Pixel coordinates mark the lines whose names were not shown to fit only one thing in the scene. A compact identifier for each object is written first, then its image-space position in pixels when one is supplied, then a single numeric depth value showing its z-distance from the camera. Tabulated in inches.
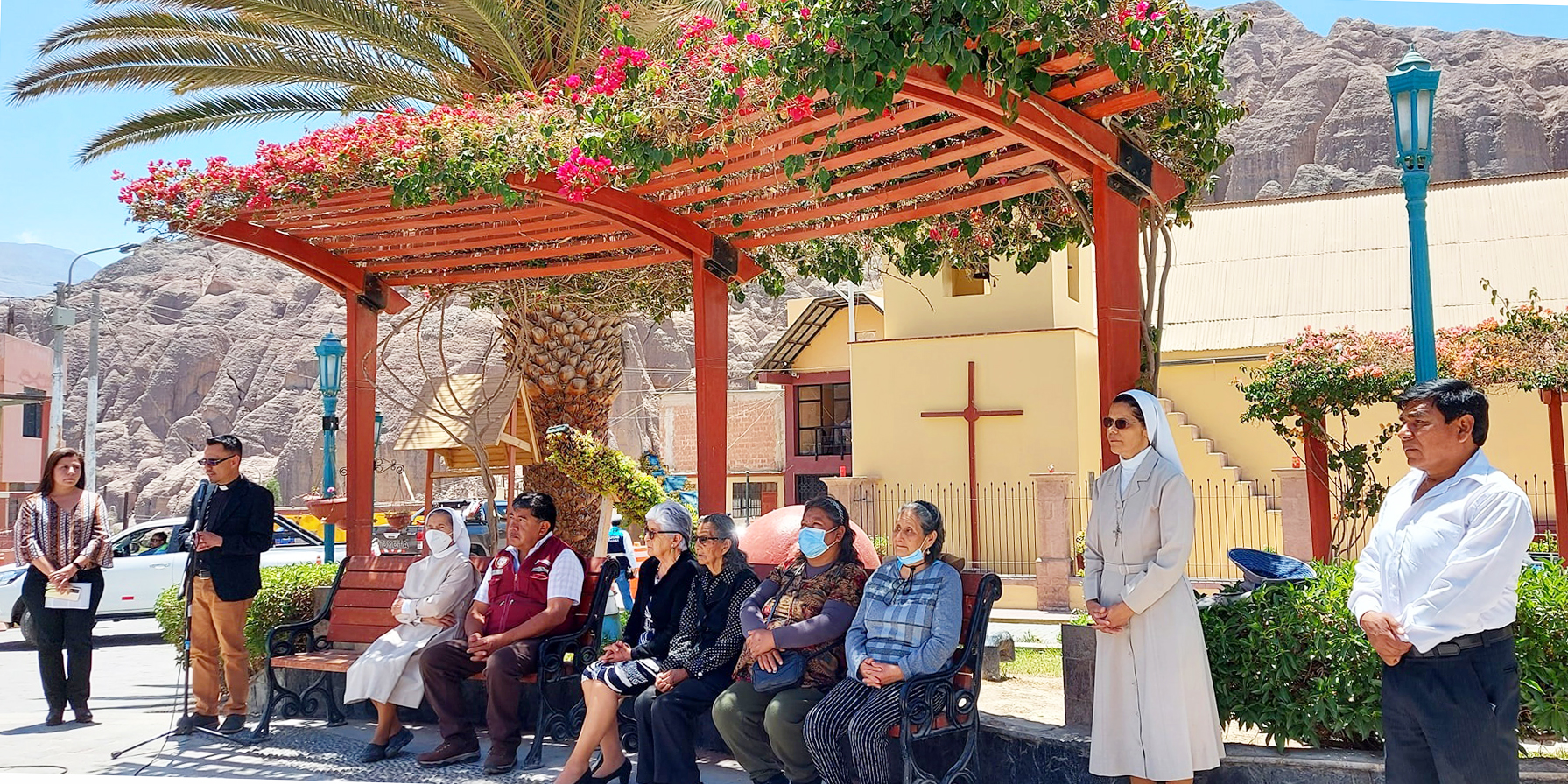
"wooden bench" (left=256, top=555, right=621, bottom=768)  281.6
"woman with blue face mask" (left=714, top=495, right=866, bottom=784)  215.8
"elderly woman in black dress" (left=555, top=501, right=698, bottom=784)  239.8
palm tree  418.9
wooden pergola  236.7
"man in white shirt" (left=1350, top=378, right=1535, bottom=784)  151.9
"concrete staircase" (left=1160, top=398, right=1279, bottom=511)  829.2
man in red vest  262.8
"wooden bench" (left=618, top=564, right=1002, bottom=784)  203.8
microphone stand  303.7
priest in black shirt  302.7
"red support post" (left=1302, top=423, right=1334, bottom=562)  579.8
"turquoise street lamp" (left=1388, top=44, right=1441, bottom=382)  271.0
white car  623.8
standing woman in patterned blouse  320.8
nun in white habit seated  277.9
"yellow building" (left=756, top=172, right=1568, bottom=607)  821.9
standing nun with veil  189.6
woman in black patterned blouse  233.1
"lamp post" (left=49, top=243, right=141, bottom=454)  931.3
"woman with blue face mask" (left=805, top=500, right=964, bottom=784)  203.5
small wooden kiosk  451.8
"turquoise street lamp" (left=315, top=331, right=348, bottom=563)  513.3
